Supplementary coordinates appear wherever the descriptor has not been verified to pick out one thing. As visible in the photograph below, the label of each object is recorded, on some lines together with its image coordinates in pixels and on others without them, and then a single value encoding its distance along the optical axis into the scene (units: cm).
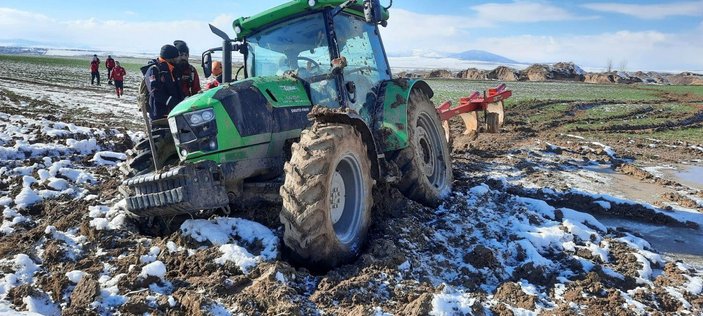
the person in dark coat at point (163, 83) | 588
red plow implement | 1133
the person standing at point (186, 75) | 602
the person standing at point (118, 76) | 1936
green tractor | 417
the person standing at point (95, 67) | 2527
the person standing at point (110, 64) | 2196
